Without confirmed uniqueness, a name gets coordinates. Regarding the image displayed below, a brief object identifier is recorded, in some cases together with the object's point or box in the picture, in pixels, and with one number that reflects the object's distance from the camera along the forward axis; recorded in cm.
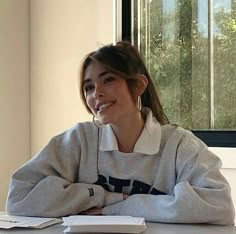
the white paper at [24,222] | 113
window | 231
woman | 124
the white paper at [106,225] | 103
